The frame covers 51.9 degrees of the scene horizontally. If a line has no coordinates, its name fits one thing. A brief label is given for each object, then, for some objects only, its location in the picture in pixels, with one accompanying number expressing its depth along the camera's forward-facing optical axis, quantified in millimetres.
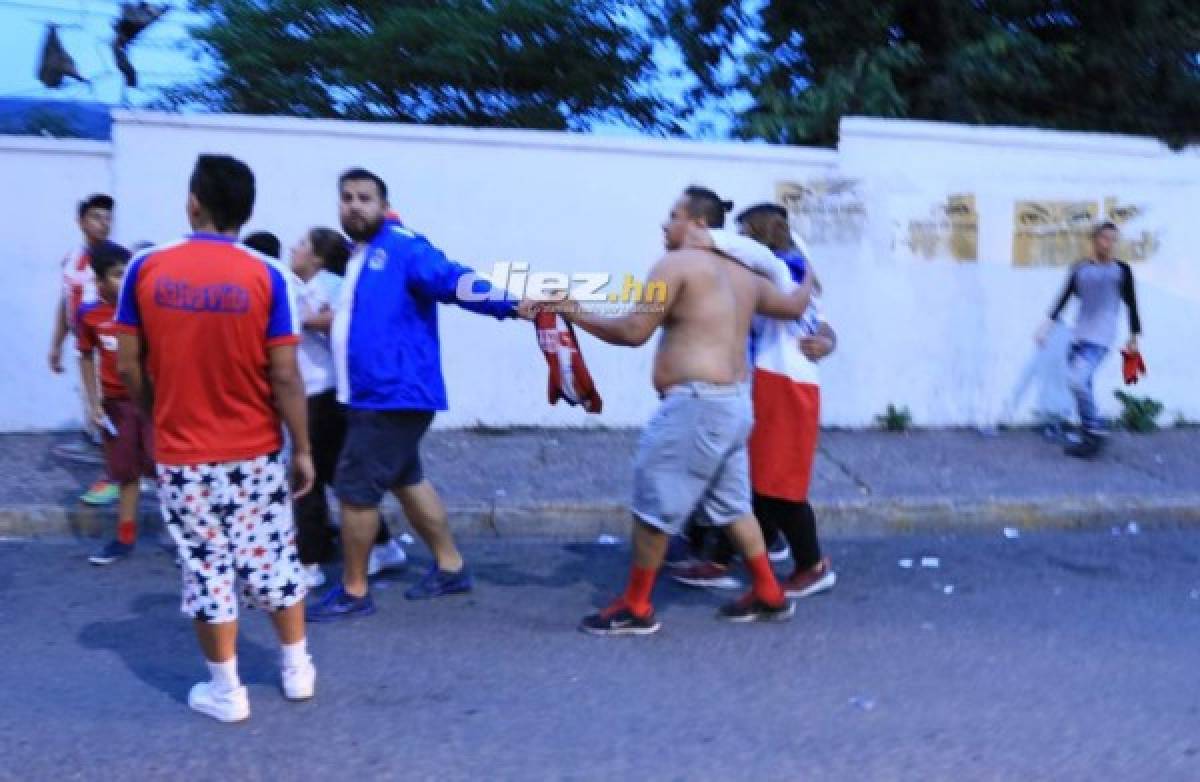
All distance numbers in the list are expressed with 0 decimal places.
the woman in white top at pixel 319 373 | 5293
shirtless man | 4598
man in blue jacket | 4793
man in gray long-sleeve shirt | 8172
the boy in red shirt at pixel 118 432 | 5797
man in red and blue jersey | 3670
